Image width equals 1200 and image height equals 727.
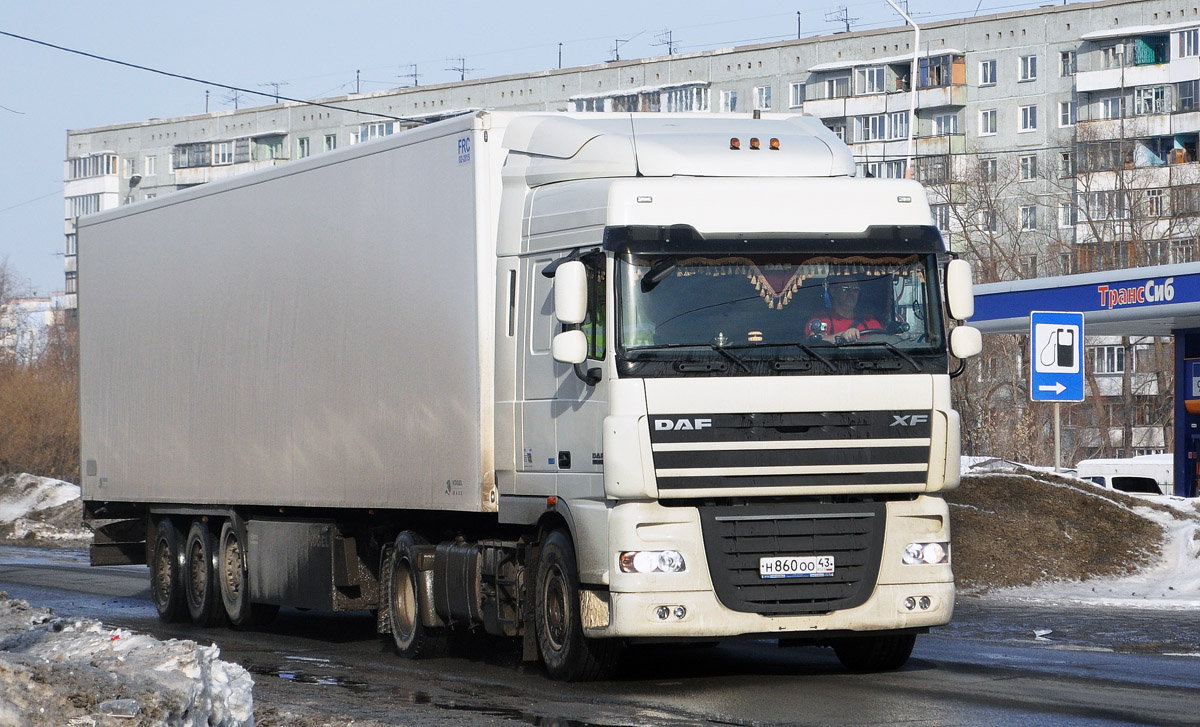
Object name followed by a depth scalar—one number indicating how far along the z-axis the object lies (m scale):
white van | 36.00
